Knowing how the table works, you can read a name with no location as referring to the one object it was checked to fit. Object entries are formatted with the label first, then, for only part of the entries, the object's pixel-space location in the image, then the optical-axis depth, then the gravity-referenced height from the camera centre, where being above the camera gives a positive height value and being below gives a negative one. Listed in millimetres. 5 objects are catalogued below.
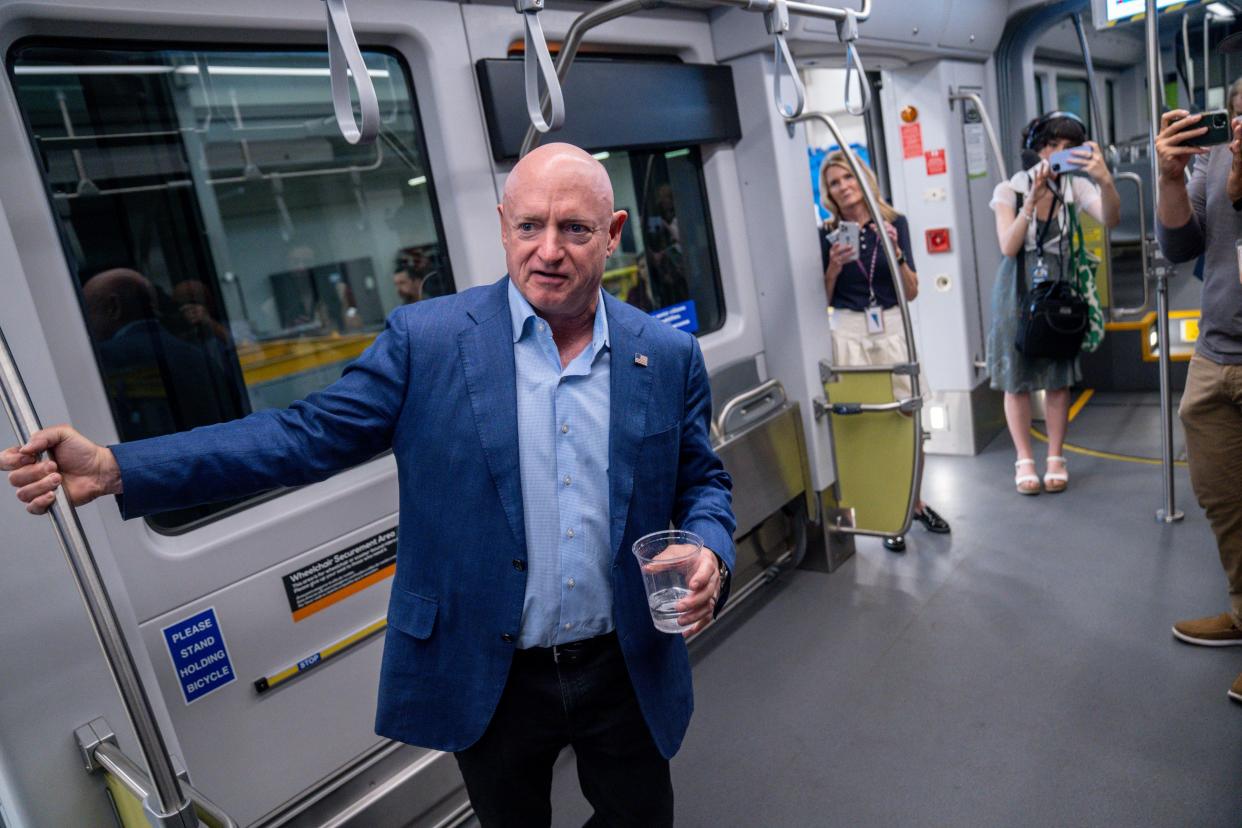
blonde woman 4062 -344
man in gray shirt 2547 -510
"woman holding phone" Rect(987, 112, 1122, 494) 4078 -357
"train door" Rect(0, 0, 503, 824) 1755 +30
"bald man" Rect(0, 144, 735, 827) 1557 -393
